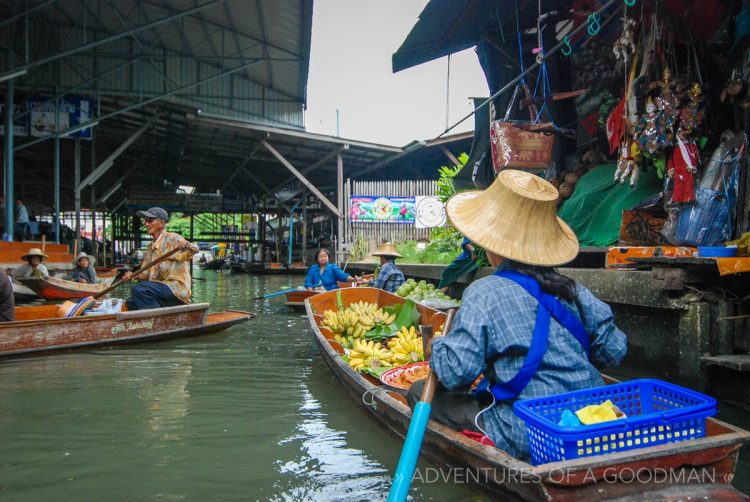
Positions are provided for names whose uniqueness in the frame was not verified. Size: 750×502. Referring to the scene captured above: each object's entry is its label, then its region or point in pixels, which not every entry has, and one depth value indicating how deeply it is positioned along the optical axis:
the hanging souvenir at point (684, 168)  4.47
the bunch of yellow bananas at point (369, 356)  4.39
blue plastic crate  1.96
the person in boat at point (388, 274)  7.86
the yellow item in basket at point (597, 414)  2.06
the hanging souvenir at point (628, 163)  5.10
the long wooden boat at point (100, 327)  5.62
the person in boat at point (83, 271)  11.39
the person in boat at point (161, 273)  6.47
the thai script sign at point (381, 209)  14.97
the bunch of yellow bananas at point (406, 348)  4.48
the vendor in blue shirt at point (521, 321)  2.18
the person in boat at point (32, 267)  10.30
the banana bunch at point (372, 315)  5.73
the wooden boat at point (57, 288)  10.37
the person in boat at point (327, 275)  9.44
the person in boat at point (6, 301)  5.57
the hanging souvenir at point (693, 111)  4.56
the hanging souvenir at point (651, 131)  4.68
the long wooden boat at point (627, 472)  1.95
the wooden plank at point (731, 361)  3.32
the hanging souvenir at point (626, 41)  5.11
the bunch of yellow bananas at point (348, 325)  5.67
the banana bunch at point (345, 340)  5.47
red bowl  3.72
